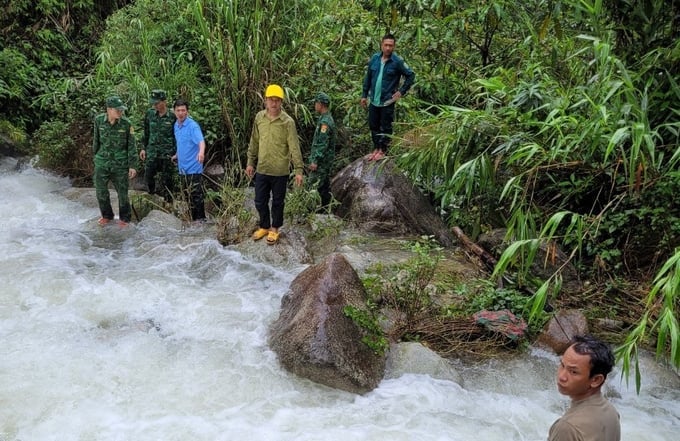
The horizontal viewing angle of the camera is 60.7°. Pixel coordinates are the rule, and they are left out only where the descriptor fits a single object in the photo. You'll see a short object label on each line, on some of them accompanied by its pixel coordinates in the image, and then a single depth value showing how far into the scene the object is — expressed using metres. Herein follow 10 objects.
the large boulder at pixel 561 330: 4.56
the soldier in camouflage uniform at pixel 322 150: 6.73
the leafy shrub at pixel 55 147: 9.02
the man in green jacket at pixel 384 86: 6.61
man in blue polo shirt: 6.79
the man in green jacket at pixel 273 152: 5.68
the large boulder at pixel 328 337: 4.09
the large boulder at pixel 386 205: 6.91
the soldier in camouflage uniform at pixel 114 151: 6.57
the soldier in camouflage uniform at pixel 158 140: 7.12
